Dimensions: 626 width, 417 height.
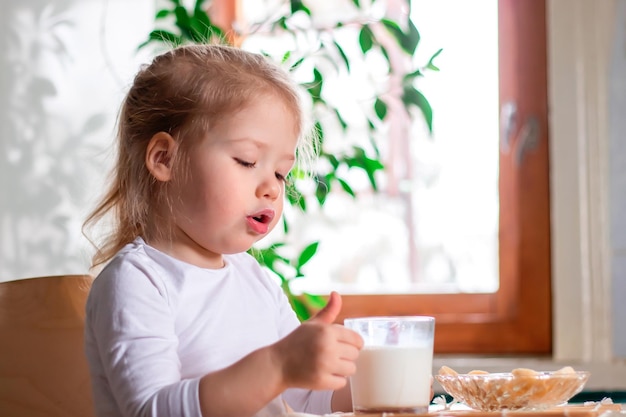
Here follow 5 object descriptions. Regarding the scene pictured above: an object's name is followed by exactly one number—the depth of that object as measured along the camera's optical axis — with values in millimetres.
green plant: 2013
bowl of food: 1153
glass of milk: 1153
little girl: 1188
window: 2632
